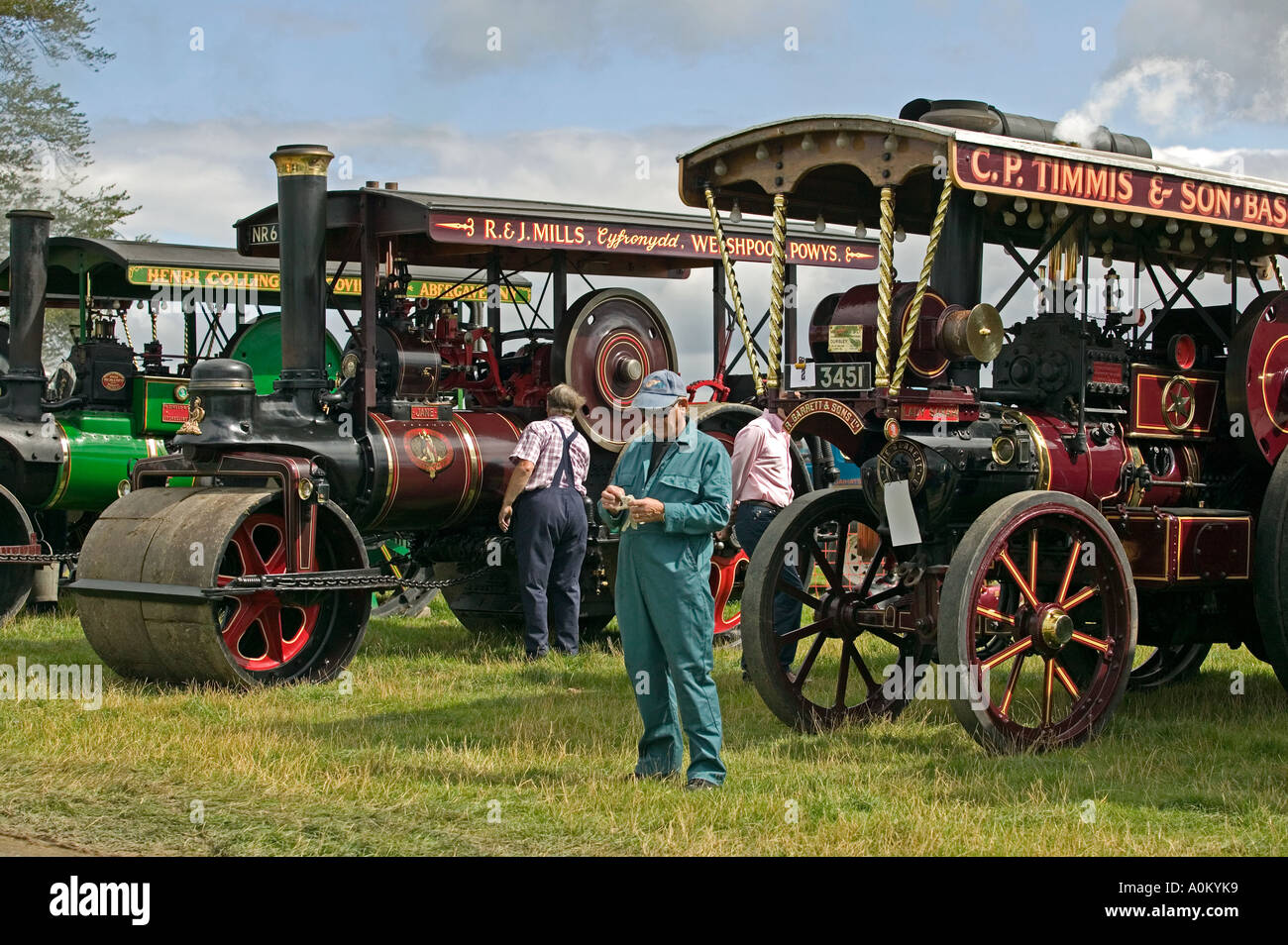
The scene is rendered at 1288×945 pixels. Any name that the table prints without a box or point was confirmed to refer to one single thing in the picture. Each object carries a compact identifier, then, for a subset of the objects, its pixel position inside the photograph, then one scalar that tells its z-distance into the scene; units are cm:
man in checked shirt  907
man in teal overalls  545
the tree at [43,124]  2345
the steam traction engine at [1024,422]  626
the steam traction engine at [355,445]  786
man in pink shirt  809
